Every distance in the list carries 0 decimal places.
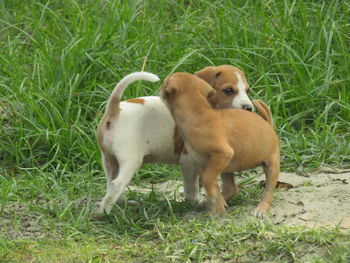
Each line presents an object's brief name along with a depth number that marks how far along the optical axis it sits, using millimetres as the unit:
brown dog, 10484
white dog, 10969
